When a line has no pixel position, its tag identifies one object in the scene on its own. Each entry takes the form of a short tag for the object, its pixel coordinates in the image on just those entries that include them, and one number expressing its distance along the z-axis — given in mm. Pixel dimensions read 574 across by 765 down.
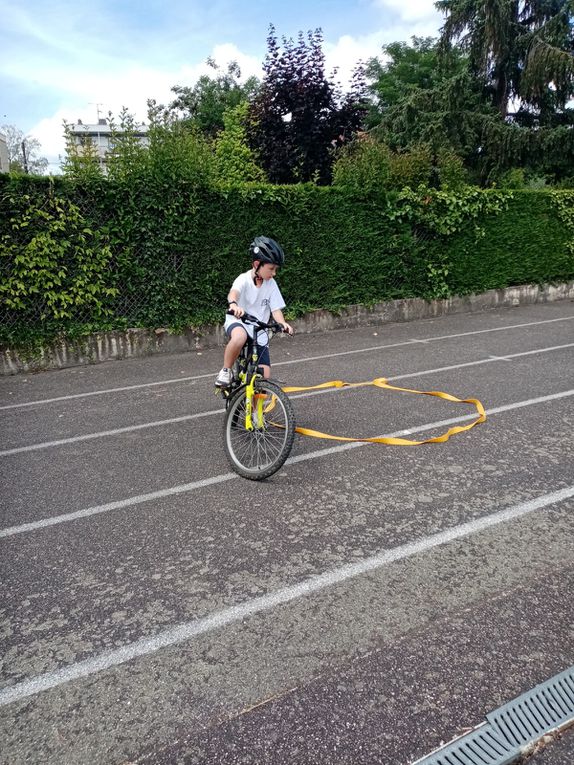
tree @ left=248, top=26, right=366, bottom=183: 16422
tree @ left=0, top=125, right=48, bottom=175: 57081
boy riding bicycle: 4789
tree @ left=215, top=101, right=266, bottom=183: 14367
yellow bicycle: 4367
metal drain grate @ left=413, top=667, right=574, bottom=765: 1966
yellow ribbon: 5137
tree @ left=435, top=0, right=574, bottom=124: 21766
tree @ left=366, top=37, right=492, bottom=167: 23109
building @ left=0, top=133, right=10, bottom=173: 39000
